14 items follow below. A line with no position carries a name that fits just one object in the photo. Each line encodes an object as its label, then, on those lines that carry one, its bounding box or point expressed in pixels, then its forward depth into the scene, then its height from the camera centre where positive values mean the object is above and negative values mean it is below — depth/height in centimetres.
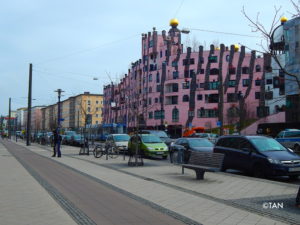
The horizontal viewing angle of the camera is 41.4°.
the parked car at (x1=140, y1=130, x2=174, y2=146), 3539 -9
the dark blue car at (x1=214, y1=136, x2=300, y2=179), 1305 -82
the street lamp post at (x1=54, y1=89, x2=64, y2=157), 2392 -94
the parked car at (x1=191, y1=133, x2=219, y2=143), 4858 -35
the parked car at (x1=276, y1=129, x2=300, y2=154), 2949 -41
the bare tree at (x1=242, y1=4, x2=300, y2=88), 921 +224
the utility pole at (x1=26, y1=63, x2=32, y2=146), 4165 +472
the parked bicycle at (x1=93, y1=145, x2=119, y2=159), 2376 -110
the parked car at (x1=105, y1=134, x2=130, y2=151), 2942 -54
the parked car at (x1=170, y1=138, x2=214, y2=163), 2048 -64
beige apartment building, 14382 +1014
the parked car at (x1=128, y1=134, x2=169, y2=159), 2417 -84
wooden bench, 1209 -94
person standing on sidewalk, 2438 -37
